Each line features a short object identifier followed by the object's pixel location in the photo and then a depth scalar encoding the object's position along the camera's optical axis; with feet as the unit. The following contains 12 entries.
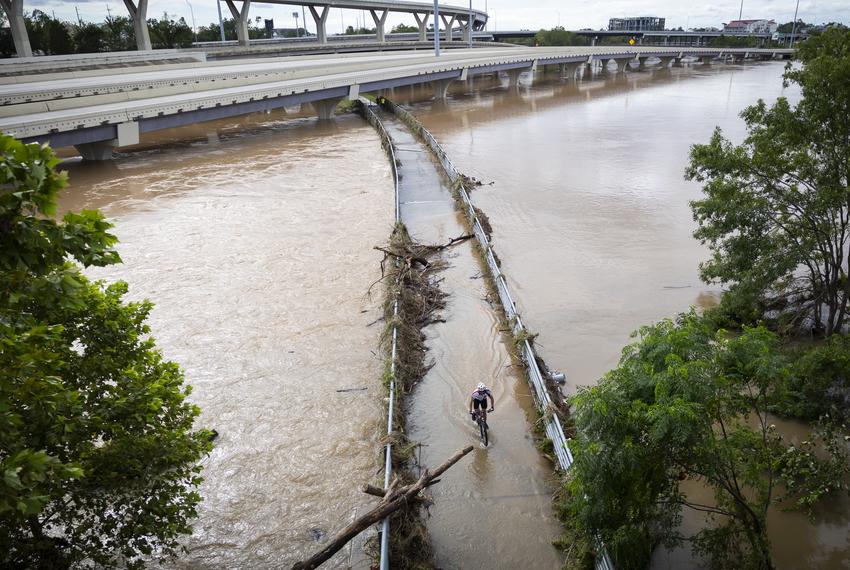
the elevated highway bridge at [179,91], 99.71
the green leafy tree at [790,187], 39.78
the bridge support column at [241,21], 251.19
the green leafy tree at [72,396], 15.50
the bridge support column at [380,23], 321.73
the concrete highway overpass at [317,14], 161.68
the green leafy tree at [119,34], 240.53
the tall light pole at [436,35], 216.95
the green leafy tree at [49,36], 211.61
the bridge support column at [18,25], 156.76
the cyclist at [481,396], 36.65
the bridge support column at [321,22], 282.15
